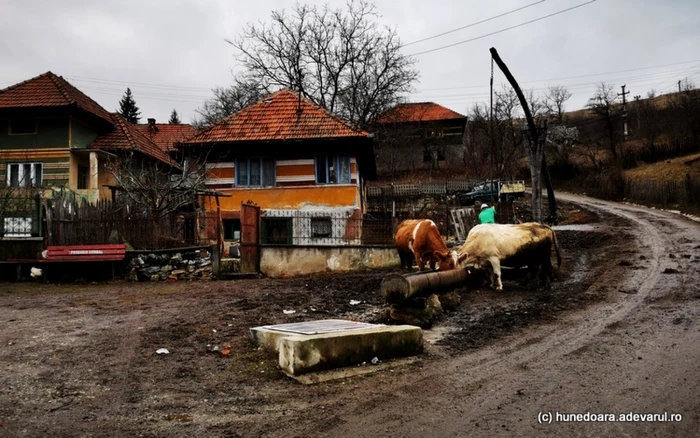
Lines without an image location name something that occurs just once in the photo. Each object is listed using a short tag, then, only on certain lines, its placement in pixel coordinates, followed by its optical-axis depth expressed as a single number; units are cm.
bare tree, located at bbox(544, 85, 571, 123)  6675
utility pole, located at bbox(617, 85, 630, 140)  6322
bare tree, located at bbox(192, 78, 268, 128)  3834
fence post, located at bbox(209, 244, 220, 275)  1576
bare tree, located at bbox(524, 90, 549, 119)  5472
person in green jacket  1439
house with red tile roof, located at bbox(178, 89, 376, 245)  2188
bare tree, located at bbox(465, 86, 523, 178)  4747
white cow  1117
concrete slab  558
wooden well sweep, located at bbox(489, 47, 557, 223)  1678
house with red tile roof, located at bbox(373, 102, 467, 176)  5056
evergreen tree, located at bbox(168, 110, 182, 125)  8138
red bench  1518
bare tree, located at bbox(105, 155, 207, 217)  1777
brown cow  1127
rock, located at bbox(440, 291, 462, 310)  933
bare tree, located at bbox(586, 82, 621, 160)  5162
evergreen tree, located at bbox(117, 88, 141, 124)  6700
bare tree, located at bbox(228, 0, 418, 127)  3822
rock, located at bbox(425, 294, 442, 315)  870
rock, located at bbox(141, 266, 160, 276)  1571
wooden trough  796
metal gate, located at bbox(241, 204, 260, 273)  1603
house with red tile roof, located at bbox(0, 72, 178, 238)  2659
